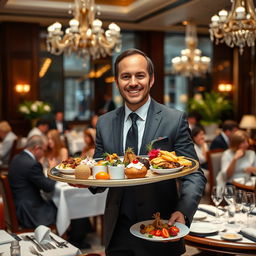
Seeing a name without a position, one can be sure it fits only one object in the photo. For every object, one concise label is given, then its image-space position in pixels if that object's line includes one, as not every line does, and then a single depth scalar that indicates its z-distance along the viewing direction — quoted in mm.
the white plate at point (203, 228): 2696
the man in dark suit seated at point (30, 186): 4301
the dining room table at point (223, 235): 2521
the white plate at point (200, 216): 3045
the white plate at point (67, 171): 1752
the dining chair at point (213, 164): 5625
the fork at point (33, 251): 2268
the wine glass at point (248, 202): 2850
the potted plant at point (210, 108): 12812
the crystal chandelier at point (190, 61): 10367
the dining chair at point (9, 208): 4027
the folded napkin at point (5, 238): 2381
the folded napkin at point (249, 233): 2600
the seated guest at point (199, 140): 6598
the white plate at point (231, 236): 2572
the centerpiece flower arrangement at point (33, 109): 10969
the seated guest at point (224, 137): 6763
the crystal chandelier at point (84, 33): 6949
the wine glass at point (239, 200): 2930
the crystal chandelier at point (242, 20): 5352
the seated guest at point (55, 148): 5648
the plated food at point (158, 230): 1662
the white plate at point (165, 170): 1654
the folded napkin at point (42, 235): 2438
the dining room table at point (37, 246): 2271
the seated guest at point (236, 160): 5258
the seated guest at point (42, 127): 8658
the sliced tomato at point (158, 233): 1696
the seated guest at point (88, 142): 5953
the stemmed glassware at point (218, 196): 3154
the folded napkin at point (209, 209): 3246
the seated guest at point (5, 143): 8047
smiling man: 1817
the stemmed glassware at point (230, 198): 3051
